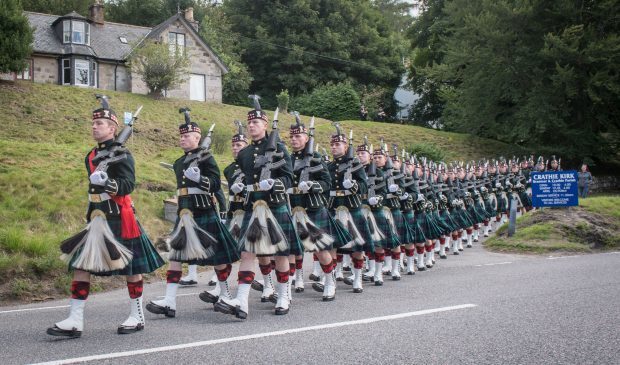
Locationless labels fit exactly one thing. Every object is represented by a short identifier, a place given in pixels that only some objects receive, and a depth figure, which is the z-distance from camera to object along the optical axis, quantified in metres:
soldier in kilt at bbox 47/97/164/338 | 6.03
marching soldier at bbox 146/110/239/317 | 7.24
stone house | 40.72
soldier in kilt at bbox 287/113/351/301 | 8.27
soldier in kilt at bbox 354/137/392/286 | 10.27
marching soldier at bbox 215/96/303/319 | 7.14
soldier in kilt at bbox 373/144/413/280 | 10.84
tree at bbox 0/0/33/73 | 31.25
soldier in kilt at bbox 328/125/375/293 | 9.63
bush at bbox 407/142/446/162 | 28.98
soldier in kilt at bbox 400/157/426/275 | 11.80
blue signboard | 16.86
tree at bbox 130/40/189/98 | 36.28
